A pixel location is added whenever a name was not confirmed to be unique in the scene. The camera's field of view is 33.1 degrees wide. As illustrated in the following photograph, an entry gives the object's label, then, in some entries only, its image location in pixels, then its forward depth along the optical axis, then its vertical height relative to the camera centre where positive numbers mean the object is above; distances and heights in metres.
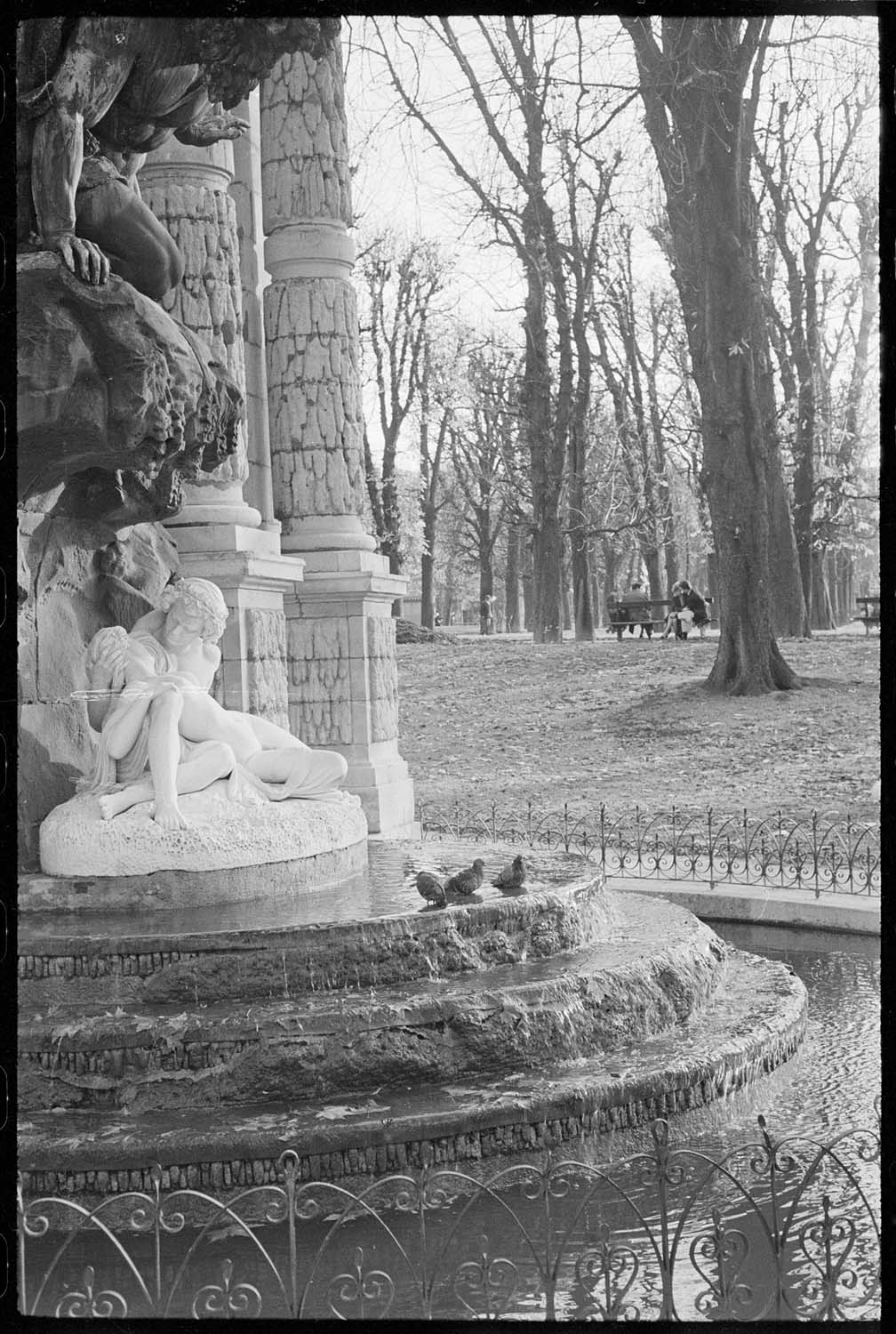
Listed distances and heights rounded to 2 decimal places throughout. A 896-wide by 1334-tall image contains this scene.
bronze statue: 5.80 +2.16
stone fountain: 5.16 -1.24
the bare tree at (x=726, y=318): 16.86 +3.45
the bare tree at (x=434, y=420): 31.45 +4.18
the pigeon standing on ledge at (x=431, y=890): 6.21 -1.15
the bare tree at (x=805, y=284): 23.17 +5.70
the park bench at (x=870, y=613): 21.74 -0.14
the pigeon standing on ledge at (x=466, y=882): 6.41 -1.16
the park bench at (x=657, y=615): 25.80 -0.14
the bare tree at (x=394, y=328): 30.06 +5.81
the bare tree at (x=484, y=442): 29.58 +3.63
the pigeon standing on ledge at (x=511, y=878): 6.69 -1.19
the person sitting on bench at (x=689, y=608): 24.62 -0.01
